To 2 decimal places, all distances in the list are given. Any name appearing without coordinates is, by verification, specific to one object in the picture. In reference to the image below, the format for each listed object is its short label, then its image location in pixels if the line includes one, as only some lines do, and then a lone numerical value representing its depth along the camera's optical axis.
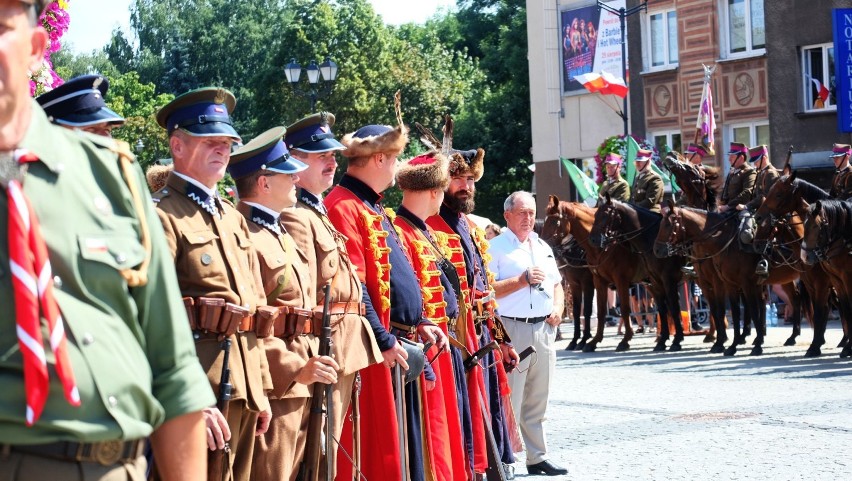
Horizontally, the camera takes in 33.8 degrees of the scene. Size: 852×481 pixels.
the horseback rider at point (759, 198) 20.27
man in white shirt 10.02
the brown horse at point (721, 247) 20.64
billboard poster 37.38
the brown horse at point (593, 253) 21.70
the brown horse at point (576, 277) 22.19
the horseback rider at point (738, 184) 21.95
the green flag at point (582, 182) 28.67
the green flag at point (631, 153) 29.61
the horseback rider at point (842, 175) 19.33
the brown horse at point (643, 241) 21.34
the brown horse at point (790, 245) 19.28
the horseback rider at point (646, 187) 23.16
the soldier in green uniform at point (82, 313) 2.52
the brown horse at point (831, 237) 18.31
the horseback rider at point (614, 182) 24.11
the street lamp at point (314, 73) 26.20
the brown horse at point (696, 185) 22.20
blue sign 26.66
